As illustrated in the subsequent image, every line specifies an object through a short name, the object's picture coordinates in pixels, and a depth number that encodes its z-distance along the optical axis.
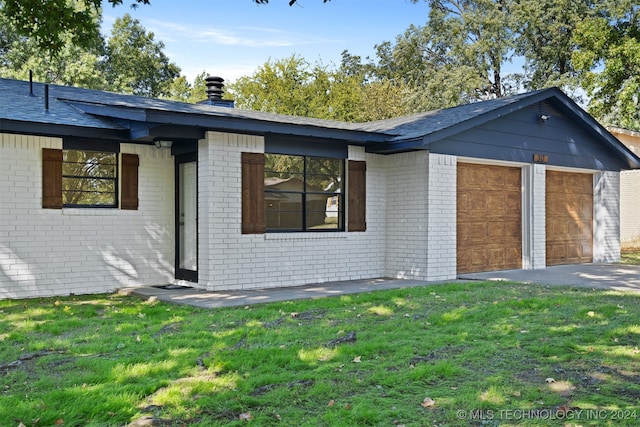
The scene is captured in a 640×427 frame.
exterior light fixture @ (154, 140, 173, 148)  10.52
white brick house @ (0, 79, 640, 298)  9.56
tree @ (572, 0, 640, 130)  18.34
